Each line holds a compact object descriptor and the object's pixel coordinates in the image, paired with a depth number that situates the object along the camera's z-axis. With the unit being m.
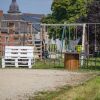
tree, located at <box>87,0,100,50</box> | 36.94
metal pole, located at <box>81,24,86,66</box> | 31.55
